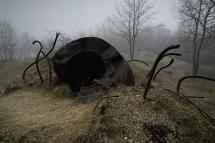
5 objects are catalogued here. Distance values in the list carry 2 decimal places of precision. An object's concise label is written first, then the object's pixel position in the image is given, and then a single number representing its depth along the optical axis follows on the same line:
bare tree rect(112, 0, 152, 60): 17.00
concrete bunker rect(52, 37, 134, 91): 5.04
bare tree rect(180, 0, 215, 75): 13.38
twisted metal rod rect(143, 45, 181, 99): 2.56
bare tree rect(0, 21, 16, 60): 29.37
